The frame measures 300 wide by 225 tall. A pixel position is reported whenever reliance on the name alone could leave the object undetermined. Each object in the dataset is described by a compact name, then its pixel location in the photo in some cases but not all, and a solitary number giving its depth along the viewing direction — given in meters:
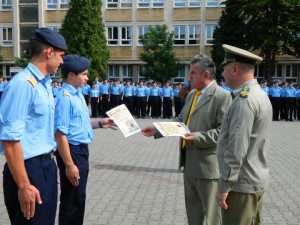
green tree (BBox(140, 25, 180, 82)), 38.09
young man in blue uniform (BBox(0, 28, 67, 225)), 2.99
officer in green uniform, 3.30
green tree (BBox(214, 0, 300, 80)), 36.06
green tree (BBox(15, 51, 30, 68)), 41.16
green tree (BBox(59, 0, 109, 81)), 36.31
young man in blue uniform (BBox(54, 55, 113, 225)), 4.50
